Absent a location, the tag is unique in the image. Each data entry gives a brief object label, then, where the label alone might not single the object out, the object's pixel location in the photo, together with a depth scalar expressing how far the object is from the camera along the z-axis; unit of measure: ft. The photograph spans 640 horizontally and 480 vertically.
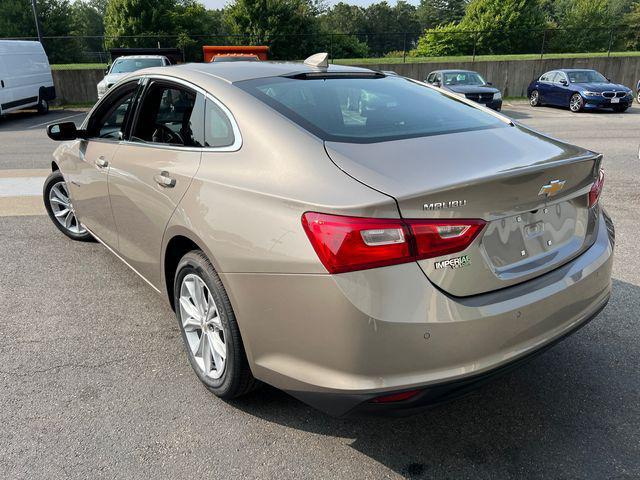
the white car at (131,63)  54.86
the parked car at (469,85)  53.88
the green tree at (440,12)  284.22
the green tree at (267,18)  124.26
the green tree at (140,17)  159.12
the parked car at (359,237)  6.33
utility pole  73.81
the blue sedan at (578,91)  59.57
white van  53.31
